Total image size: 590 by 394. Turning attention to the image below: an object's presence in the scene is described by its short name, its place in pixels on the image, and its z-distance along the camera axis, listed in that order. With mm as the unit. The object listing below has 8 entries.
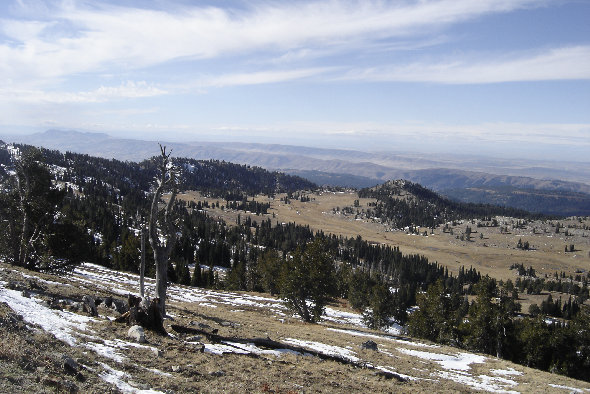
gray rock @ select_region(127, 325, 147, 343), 16109
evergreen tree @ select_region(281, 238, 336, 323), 46656
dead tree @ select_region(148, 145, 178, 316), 21469
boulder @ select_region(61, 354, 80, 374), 10501
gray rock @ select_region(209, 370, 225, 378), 13676
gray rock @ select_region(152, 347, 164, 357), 14794
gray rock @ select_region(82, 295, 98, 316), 19734
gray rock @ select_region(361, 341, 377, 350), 29538
